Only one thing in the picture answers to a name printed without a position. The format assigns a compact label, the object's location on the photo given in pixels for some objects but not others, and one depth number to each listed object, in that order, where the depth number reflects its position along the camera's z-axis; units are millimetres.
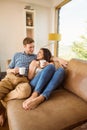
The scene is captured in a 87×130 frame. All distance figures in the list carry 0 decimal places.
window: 2601
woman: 1269
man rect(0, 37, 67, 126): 1457
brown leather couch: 1003
